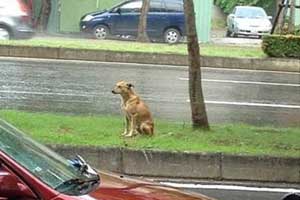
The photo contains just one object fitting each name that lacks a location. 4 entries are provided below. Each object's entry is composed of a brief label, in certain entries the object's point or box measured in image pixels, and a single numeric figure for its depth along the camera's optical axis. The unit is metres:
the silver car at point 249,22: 35.62
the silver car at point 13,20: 23.75
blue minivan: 28.95
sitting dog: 9.23
